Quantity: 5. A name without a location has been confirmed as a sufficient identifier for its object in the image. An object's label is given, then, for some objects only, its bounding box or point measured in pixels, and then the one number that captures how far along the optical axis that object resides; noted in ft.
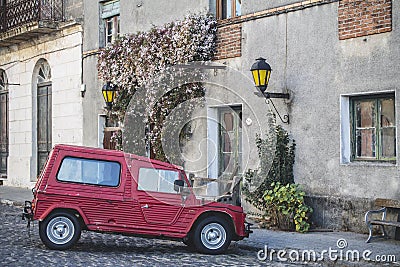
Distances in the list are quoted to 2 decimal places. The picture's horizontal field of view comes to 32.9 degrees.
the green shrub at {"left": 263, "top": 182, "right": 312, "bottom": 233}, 39.81
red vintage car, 32.24
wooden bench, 34.62
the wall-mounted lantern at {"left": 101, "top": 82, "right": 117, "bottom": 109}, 56.80
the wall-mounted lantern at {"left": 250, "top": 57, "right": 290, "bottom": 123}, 40.96
